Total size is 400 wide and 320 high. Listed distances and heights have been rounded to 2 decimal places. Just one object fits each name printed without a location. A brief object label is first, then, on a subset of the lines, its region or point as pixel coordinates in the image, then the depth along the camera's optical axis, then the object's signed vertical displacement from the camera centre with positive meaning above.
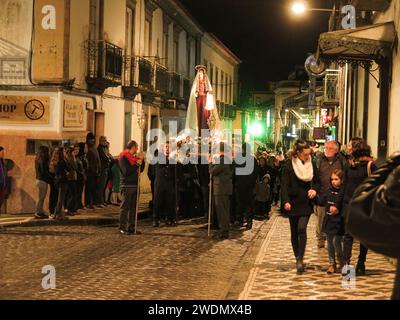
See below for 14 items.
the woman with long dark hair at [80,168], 17.02 -0.23
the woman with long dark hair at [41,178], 15.80 -0.44
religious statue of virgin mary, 18.09 +1.36
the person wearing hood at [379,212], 2.54 -0.17
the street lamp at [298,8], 19.78 +4.24
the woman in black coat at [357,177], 9.59 -0.17
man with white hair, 10.45 +0.01
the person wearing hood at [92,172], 18.02 -0.33
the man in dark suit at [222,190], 13.82 -0.55
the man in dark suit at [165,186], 15.59 -0.56
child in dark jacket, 9.62 -0.75
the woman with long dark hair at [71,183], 16.22 -0.57
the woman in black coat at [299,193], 9.91 -0.41
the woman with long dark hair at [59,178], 15.75 -0.43
